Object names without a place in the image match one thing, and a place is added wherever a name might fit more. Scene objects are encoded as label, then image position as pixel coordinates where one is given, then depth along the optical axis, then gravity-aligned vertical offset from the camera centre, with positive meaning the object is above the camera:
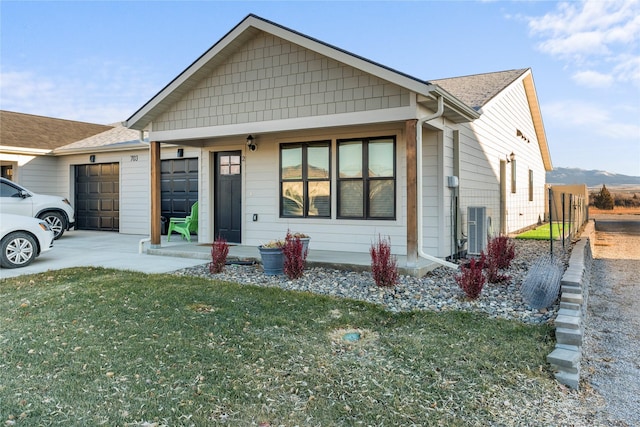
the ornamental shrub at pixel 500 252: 6.63 -0.69
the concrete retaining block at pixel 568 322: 3.50 -0.95
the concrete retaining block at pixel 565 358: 3.12 -1.12
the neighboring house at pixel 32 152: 12.80 +1.82
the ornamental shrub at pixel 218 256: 6.71 -0.72
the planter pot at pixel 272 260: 6.46 -0.76
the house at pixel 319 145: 6.54 +1.26
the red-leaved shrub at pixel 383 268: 5.60 -0.78
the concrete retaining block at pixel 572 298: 4.00 -0.85
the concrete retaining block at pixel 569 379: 3.02 -1.22
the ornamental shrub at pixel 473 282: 4.95 -0.85
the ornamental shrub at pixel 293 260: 6.16 -0.72
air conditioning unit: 7.91 -0.39
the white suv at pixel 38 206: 9.88 +0.14
